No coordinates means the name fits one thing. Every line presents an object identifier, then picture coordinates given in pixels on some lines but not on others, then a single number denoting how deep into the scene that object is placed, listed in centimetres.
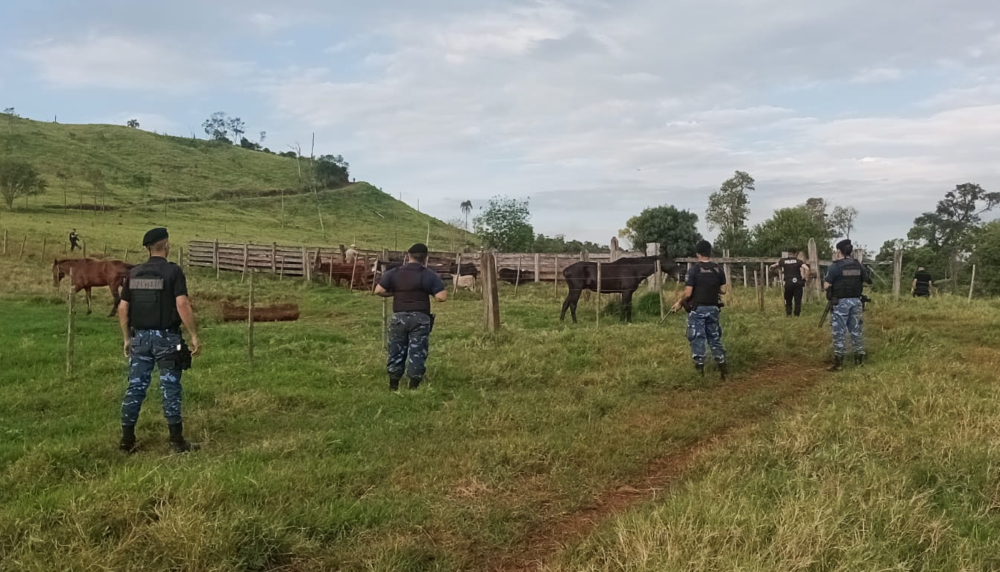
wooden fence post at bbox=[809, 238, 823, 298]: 1672
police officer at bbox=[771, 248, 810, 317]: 1413
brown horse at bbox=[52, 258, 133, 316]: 1585
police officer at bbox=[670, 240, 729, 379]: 847
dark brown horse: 1484
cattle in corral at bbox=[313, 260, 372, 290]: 2422
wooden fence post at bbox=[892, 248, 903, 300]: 1804
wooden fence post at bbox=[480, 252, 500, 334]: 1090
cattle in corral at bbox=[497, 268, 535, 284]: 2516
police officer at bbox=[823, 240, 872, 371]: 898
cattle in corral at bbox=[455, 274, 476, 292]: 2308
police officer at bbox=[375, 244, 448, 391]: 757
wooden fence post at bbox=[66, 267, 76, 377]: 823
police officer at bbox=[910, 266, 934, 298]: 1927
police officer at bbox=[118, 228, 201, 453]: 543
